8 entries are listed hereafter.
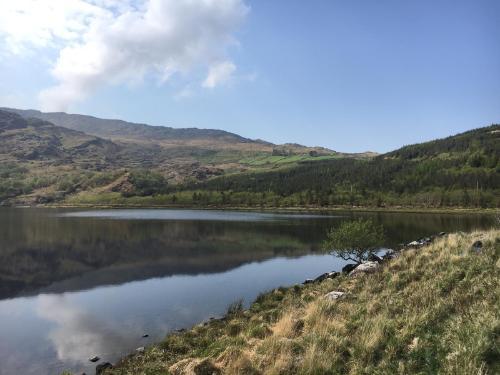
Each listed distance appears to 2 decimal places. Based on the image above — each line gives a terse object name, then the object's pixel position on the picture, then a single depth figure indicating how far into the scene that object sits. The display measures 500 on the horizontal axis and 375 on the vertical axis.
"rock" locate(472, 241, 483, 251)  27.35
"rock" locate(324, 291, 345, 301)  23.53
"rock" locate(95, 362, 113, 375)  21.26
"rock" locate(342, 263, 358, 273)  40.07
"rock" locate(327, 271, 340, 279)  38.74
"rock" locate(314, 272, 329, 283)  39.19
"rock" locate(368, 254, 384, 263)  45.33
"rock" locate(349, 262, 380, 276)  33.47
